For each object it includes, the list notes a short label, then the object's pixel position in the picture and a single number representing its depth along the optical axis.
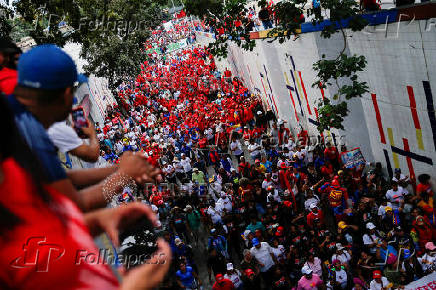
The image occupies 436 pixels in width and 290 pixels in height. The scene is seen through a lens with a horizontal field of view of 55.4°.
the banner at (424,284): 6.65
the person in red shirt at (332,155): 12.16
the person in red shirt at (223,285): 8.19
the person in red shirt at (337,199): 9.61
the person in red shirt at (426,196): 8.54
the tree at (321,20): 7.66
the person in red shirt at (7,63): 2.09
